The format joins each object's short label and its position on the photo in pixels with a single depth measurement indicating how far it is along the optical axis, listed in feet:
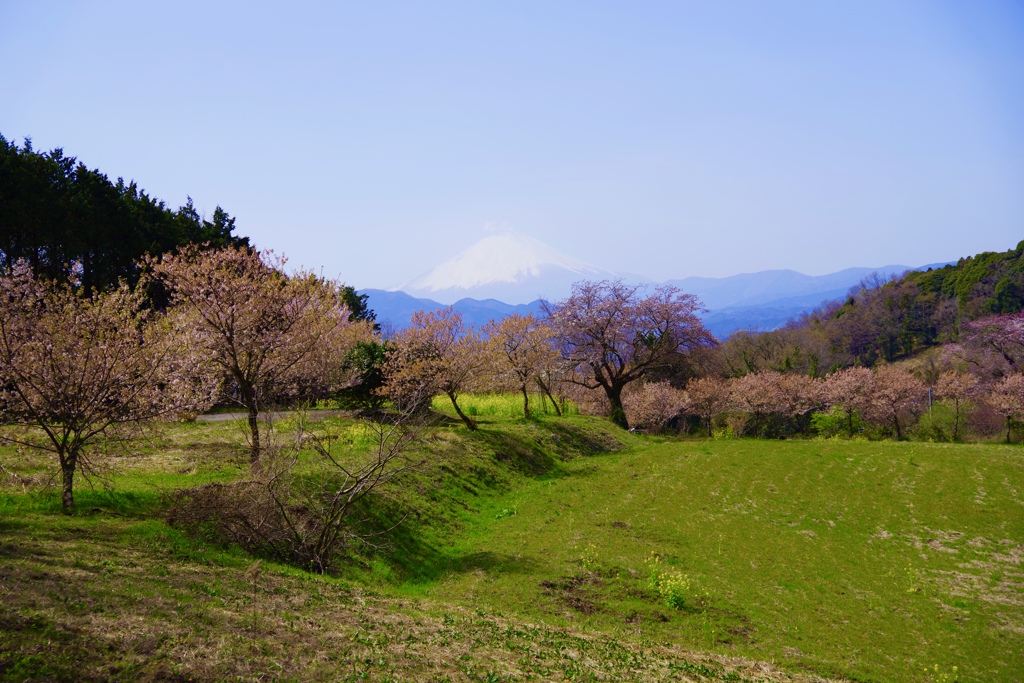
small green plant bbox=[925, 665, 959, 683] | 33.84
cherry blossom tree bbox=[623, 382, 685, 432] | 156.04
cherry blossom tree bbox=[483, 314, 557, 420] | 104.99
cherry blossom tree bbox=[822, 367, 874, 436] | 158.10
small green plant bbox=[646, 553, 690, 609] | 43.27
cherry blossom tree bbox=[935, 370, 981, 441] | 150.92
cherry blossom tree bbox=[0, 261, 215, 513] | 38.99
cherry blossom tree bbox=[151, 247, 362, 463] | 55.31
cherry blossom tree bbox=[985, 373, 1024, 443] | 131.34
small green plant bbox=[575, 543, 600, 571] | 50.16
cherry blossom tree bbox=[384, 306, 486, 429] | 82.99
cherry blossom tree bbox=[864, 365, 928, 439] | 154.10
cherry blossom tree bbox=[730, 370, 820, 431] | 166.71
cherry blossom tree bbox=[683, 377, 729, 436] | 163.94
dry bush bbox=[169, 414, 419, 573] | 41.83
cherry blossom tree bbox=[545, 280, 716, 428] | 139.23
